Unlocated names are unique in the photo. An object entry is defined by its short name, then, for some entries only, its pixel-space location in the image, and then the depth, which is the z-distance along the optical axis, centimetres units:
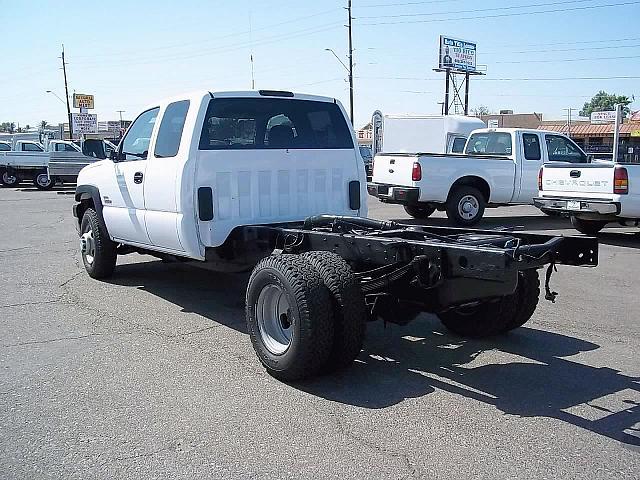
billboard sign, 5322
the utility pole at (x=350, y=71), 4406
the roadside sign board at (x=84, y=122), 5131
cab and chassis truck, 486
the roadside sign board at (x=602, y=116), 4125
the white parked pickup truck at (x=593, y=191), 1149
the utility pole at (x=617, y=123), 2369
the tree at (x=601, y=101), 12189
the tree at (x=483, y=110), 9999
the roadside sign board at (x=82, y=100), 6631
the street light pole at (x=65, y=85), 6369
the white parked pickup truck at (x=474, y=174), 1420
